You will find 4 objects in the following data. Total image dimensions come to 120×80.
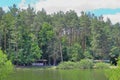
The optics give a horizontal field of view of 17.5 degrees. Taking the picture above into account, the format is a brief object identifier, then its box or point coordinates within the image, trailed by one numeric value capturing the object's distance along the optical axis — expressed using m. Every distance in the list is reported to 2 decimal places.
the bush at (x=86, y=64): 93.21
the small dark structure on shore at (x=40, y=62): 101.16
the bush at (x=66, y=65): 93.44
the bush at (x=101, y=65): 93.29
